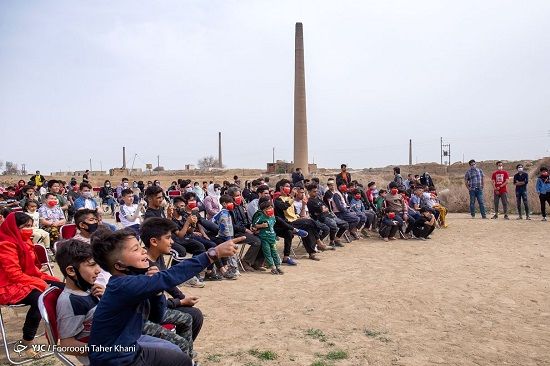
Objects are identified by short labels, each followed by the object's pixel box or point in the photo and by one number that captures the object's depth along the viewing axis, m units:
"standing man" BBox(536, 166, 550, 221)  14.05
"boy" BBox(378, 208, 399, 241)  11.60
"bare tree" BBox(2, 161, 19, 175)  73.62
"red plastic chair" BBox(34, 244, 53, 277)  5.69
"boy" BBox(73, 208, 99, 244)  5.79
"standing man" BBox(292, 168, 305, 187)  16.19
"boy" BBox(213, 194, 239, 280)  8.17
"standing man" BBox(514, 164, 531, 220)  14.48
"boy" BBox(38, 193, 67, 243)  8.88
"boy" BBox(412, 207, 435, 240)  11.67
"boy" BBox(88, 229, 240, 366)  2.43
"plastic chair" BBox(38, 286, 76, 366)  3.05
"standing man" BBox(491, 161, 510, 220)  14.80
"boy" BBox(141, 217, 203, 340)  3.58
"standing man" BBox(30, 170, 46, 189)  17.25
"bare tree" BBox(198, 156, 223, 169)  80.01
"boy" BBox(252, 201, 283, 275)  8.14
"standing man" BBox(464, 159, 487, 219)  15.04
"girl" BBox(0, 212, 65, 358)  4.37
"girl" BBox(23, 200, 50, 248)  8.18
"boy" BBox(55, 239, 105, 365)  3.08
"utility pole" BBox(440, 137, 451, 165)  53.40
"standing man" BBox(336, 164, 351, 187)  12.97
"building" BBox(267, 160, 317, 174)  49.68
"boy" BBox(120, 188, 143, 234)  8.40
